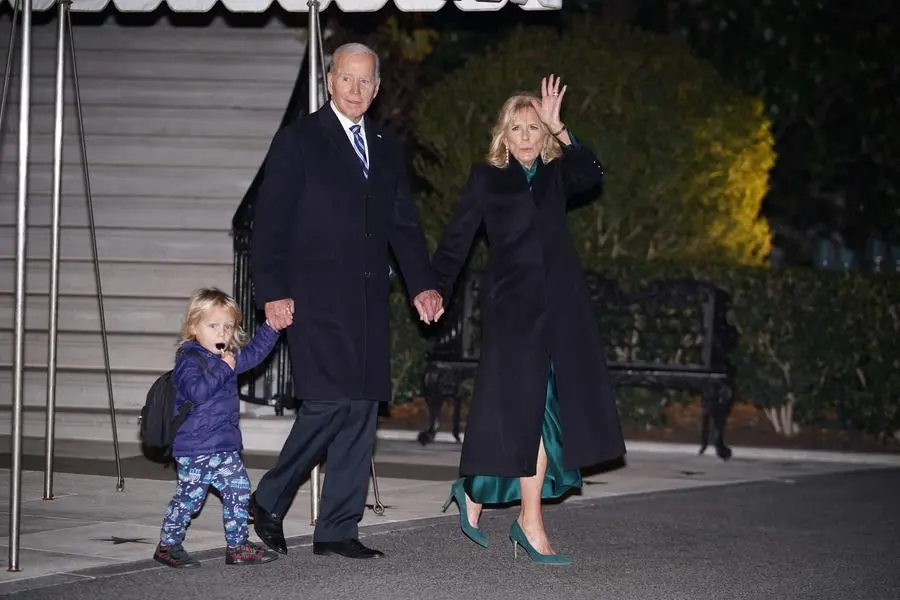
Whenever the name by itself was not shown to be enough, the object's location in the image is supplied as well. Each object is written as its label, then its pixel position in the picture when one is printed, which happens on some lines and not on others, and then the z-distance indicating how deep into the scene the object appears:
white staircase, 11.45
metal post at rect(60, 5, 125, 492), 8.32
